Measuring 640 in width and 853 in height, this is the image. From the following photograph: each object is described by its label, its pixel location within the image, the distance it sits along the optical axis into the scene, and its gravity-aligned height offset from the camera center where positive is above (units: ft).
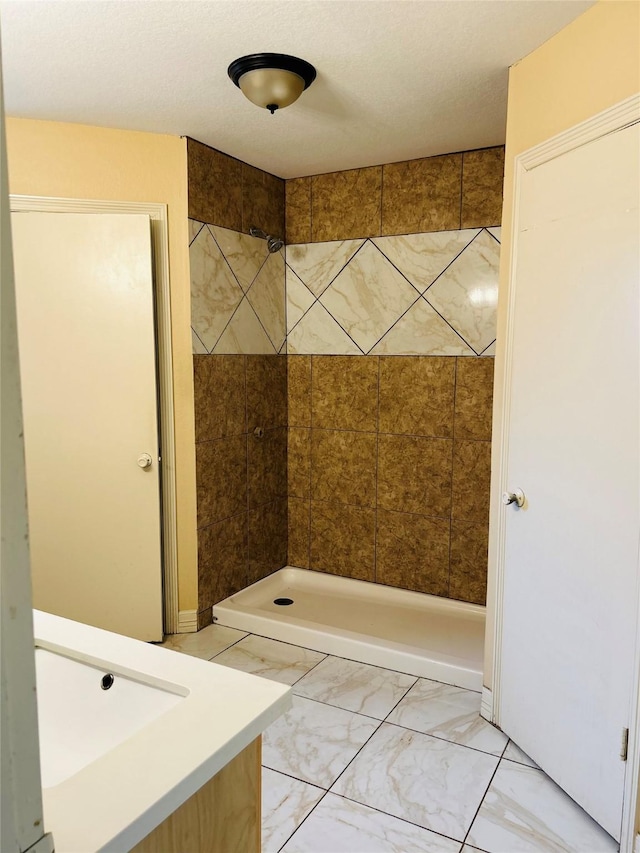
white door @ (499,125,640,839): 5.48 -1.04
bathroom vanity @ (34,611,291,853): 2.55 -1.79
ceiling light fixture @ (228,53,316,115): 6.63 +3.00
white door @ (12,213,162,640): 8.68 -0.79
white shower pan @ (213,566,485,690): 8.86 -4.18
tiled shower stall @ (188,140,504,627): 9.95 -0.16
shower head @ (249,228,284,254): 10.98 +2.05
